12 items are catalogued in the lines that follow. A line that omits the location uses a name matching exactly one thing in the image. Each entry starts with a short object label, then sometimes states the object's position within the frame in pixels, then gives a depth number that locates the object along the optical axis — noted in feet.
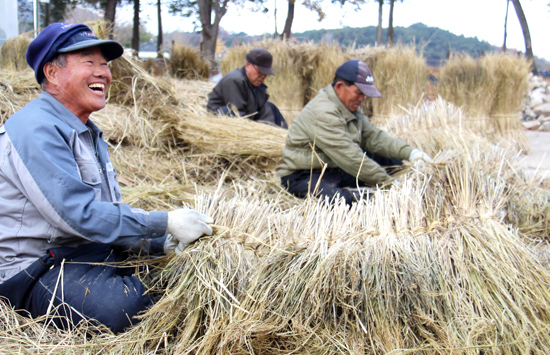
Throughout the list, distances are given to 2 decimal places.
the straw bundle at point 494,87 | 20.88
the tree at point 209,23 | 36.50
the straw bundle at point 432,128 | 11.46
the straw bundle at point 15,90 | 12.05
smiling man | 4.88
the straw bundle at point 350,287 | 5.00
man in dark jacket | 14.98
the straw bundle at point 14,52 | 19.51
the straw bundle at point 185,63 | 24.90
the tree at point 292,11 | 41.60
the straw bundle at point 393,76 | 19.44
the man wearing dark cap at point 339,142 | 9.81
